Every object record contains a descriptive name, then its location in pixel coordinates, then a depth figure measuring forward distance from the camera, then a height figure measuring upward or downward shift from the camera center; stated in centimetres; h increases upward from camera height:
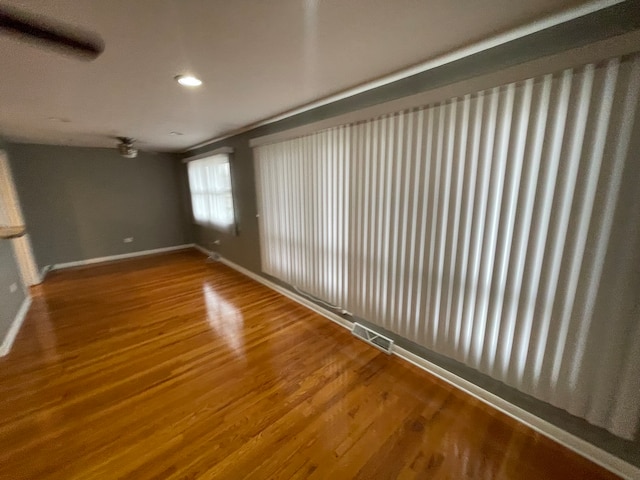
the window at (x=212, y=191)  411 +6
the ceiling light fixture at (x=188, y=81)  177 +82
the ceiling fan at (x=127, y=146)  397 +80
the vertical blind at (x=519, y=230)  112 -24
